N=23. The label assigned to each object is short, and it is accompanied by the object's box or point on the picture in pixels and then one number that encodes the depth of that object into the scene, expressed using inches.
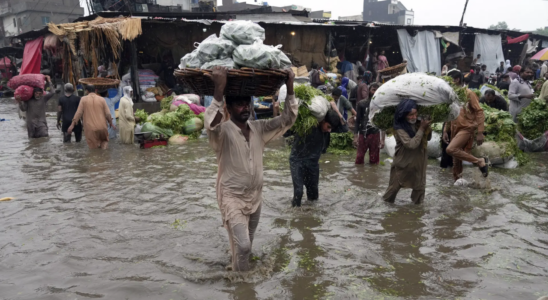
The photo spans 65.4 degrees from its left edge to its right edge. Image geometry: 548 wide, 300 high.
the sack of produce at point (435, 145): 343.9
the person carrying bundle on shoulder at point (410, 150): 209.0
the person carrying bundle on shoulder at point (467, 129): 256.8
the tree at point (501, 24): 3221.5
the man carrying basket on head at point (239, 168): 142.1
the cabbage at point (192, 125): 457.4
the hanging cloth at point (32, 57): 732.7
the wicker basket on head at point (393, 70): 562.3
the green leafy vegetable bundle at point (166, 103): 521.9
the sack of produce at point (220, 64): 134.0
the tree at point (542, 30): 2667.8
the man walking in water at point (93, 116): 372.2
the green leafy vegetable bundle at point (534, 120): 357.1
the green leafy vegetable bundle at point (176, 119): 443.2
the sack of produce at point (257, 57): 133.0
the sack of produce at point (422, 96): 209.9
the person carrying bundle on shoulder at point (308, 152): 220.8
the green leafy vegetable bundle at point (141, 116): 449.9
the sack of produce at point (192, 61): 141.0
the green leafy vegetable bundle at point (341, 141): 390.6
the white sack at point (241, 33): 142.8
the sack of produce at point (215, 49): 139.4
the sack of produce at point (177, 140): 432.1
